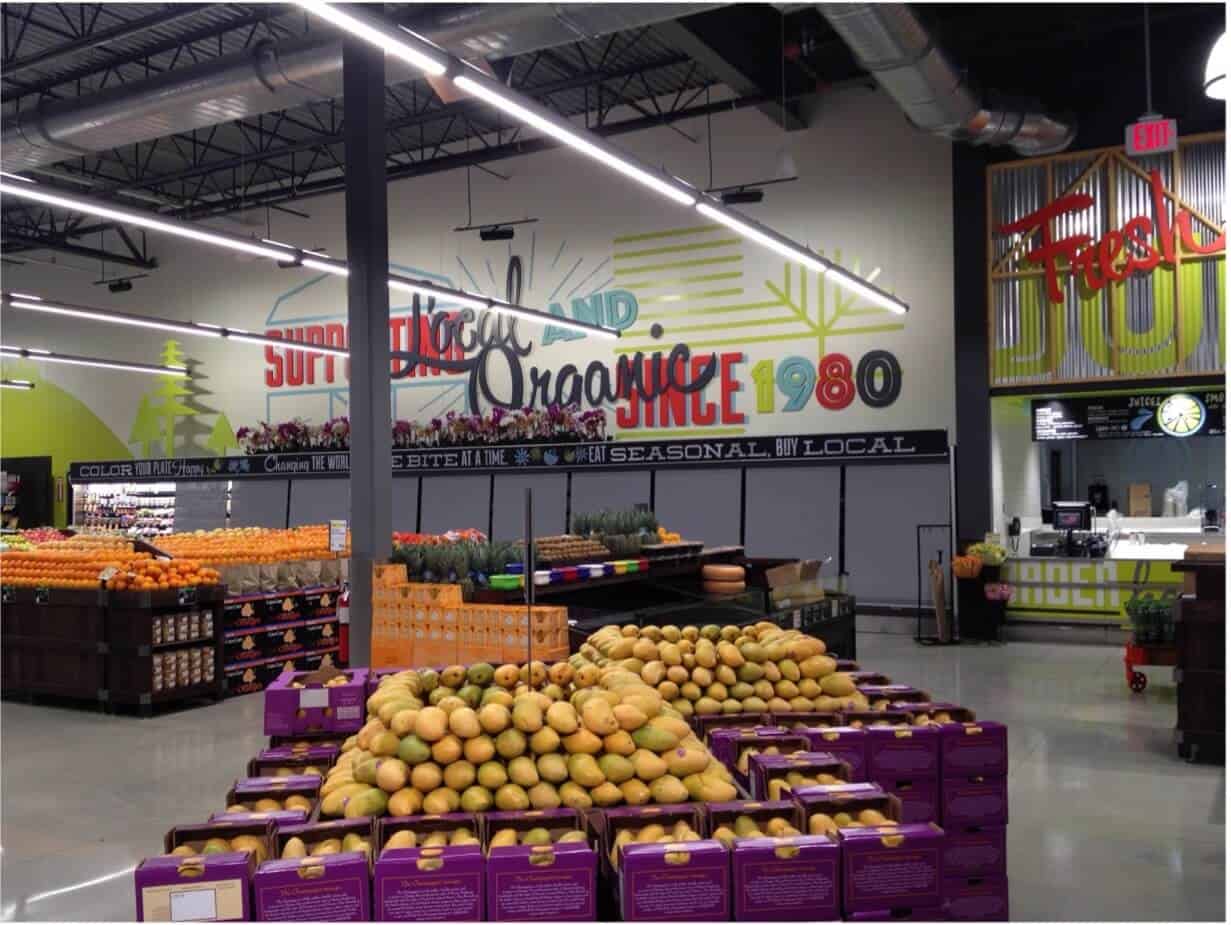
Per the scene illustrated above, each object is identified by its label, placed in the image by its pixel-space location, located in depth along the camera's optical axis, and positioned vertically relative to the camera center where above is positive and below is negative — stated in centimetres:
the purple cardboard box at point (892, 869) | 266 -94
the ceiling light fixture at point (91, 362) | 1383 +213
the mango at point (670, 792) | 311 -85
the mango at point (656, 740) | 327 -74
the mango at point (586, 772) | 311 -79
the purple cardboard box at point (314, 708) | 433 -84
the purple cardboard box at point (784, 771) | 330 -86
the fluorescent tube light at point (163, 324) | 994 +202
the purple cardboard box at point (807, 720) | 413 -86
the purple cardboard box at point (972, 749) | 397 -94
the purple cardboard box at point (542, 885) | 259 -94
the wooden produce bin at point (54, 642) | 853 -112
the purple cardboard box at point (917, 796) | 392 -111
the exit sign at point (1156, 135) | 855 +291
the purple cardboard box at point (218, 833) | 284 -88
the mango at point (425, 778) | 305 -79
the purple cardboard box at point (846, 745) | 390 -91
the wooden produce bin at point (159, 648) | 828 -113
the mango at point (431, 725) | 313 -66
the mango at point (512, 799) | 303 -85
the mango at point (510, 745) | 315 -72
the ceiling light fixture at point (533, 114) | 490 +223
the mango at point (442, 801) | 297 -84
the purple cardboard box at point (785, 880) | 261 -94
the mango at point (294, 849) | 275 -90
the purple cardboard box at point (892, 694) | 458 -86
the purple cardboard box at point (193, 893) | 252 -92
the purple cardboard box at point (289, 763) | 362 -89
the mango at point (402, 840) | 274 -87
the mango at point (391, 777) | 303 -78
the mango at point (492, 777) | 308 -80
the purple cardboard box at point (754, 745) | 372 -87
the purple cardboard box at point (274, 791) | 324 -88
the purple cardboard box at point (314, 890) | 252 -92
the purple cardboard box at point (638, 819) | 289 -88
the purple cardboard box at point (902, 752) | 394 -94
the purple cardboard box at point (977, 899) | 379 -145
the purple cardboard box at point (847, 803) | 296 -85
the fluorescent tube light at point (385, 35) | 475 +220
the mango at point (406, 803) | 297 -84
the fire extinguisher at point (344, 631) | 859 -110
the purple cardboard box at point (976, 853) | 389 -131
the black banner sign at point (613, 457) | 1234 +60
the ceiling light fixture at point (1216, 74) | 620 +250
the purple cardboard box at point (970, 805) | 396 -115
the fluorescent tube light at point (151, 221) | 690 +208
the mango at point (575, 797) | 307 -86
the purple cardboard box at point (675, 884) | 256 -93
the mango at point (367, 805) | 298 -85
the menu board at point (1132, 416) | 1148 +89
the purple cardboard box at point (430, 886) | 256 -93
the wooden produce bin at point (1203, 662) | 633 -101
